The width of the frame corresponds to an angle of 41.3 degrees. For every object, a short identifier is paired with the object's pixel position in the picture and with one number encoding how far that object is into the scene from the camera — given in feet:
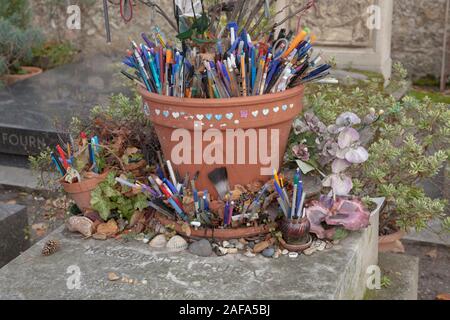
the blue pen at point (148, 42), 6.77
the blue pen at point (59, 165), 6.89
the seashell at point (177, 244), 6.30
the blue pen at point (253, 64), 6.09
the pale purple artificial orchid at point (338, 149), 6.41
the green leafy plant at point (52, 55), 21.81
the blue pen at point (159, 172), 6.75
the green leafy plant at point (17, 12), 20.85
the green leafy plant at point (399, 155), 7.51
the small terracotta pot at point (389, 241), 8.60
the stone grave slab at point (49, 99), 13.53
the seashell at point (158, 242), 6.37
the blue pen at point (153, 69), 6.35
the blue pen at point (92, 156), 6.92
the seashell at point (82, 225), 6.59
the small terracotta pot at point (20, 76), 19.59
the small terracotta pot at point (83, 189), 6.64
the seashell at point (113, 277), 5.76
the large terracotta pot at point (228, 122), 6.08
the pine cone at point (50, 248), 6.27
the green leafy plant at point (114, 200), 6.61
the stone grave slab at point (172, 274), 5.53
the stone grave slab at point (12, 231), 8.57
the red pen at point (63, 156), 6.80
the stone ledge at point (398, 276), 6.91
